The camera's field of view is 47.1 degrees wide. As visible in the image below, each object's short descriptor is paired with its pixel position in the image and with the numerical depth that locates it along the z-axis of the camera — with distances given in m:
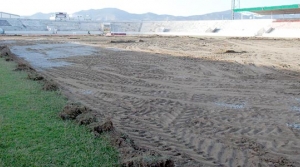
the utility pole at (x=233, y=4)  85.68
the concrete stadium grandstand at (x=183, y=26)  59.19
